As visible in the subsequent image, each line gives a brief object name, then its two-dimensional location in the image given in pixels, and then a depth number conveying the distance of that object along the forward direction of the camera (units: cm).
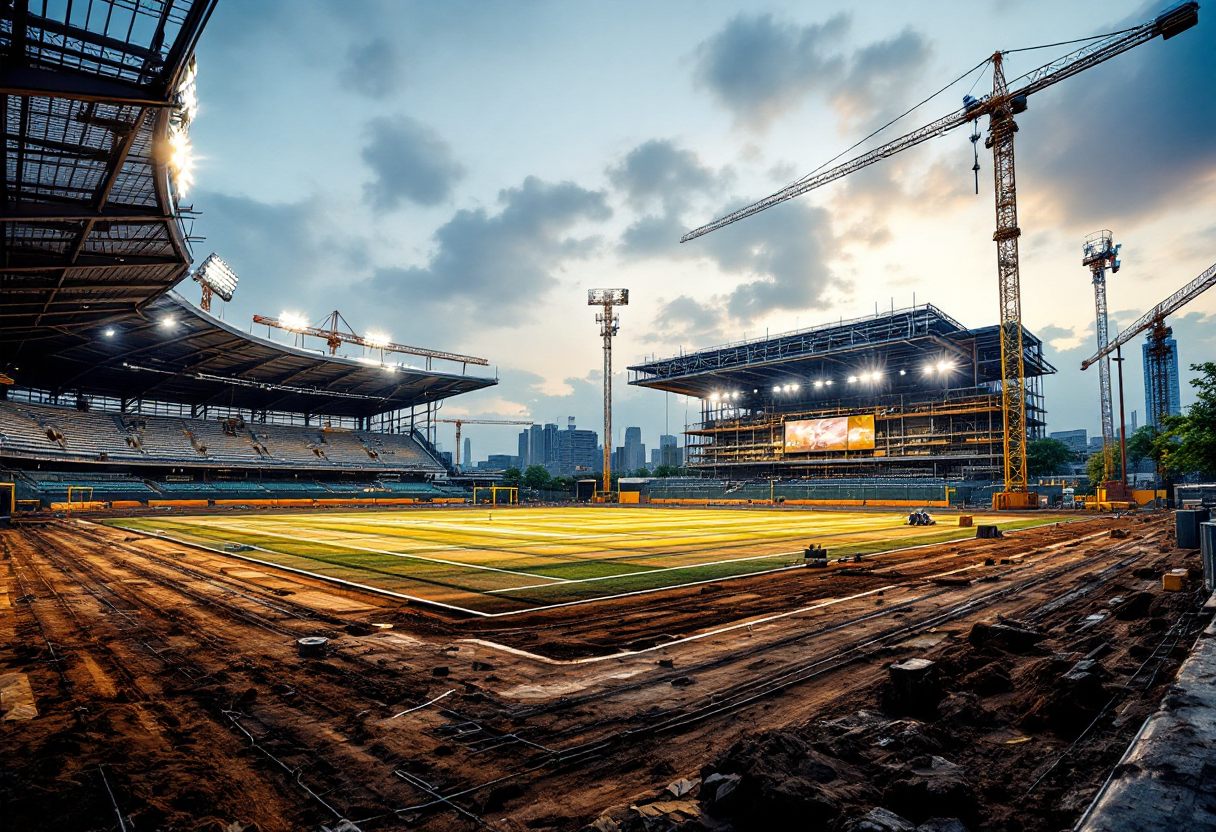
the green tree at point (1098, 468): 10081
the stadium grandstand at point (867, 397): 8912
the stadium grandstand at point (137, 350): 1350
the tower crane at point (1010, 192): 5862
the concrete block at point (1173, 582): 1320
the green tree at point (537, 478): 11838
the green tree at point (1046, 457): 9150
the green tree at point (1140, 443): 9862
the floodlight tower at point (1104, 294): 9694
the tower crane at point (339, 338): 9994
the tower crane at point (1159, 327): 7386
